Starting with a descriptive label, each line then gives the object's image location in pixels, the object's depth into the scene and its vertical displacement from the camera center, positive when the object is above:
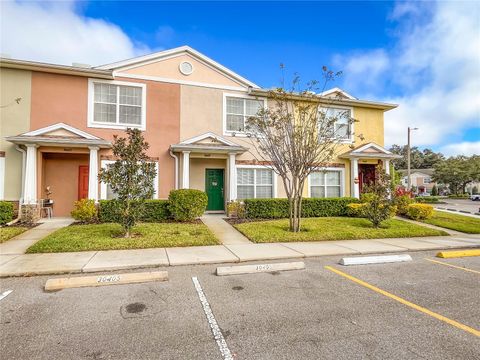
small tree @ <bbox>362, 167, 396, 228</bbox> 11.31 -0.52
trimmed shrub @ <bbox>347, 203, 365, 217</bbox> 13.89 -1.06
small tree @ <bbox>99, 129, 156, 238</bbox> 8.55 +0.36
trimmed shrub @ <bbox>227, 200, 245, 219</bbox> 13.18 -0.98
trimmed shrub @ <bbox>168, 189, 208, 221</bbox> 11.71 -0.62
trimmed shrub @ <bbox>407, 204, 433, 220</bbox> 13.94 -1.12
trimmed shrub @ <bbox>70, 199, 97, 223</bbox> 10.96 -0.87
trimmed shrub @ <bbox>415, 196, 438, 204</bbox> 30.49 -1.15
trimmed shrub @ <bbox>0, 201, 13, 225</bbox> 10.59 -0.87
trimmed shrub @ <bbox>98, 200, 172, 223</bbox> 11.42 -0.94
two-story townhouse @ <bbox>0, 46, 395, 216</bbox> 11.89 +2.92
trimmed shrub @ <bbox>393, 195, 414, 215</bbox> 13.35 -0.70
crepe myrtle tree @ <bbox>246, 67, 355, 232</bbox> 10.01 +1.95
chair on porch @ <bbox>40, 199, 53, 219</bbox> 12.14 -0.82
